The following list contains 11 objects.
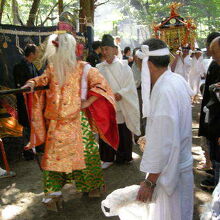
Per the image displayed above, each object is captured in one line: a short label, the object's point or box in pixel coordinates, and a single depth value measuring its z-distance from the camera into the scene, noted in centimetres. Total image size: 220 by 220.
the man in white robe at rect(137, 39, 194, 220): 200
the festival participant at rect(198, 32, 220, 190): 352
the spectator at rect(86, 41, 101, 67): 692
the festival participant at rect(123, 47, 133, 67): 1071
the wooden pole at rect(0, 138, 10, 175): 456
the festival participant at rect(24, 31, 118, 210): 333
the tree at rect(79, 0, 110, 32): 837
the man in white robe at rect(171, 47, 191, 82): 882
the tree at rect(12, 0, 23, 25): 984
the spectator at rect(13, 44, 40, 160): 507
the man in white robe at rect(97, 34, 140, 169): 474
